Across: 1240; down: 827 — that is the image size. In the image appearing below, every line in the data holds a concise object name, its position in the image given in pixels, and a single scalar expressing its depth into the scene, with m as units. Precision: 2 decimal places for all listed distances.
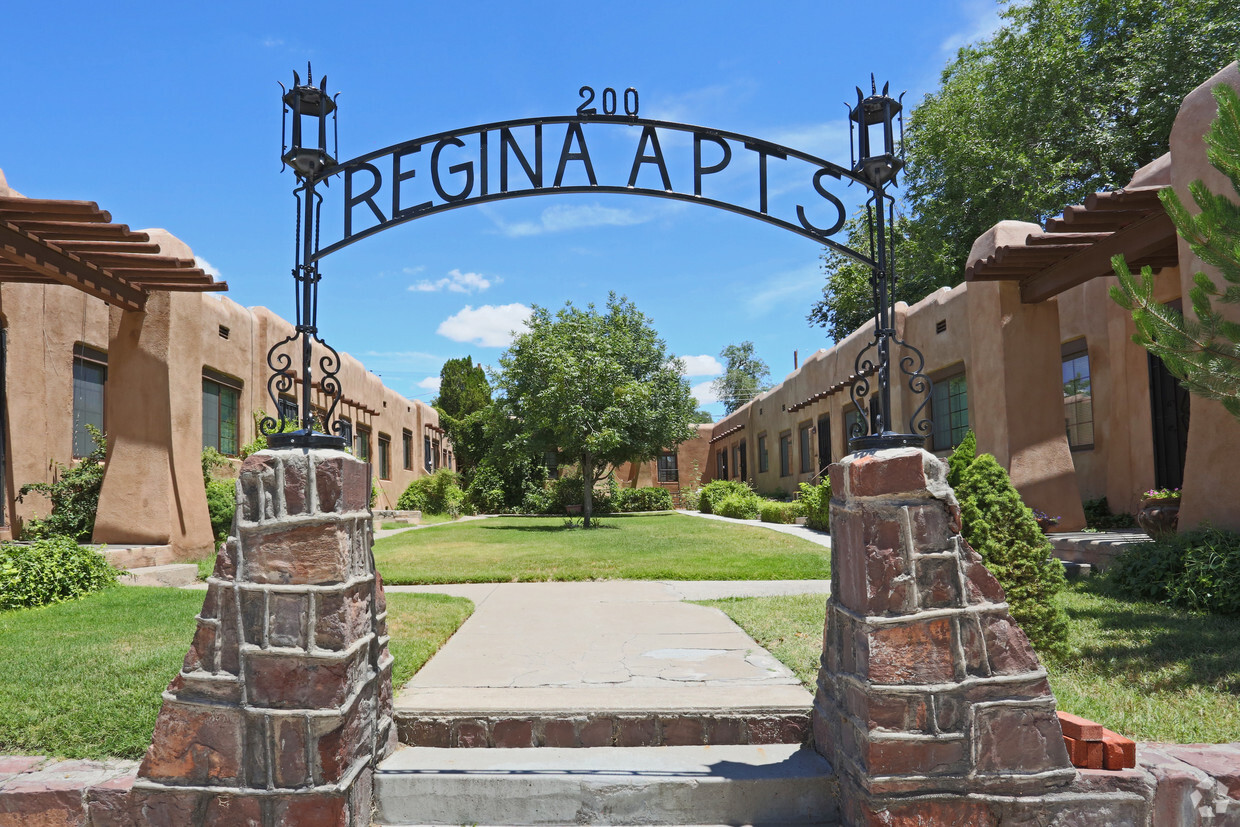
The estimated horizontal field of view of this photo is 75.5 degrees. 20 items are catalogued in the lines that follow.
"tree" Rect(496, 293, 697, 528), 18.27
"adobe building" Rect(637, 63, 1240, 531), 7.57
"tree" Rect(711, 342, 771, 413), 65.31
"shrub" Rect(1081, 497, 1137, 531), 11.02
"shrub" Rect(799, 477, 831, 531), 15.46
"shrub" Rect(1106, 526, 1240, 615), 6.20
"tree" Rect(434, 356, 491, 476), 30.84
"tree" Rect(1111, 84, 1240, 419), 5.07
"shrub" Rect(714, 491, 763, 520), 21.67
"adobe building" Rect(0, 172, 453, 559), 8.85
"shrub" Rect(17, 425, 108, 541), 9.99
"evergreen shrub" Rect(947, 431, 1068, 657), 4.81
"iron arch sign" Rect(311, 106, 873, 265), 3.90
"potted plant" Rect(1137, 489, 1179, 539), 8.26
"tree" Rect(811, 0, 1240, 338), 18.64
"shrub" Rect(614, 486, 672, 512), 28.50
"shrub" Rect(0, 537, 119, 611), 7.30
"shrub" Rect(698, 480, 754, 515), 25.33
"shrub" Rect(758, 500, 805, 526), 18.10
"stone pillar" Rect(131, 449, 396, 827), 2.97
